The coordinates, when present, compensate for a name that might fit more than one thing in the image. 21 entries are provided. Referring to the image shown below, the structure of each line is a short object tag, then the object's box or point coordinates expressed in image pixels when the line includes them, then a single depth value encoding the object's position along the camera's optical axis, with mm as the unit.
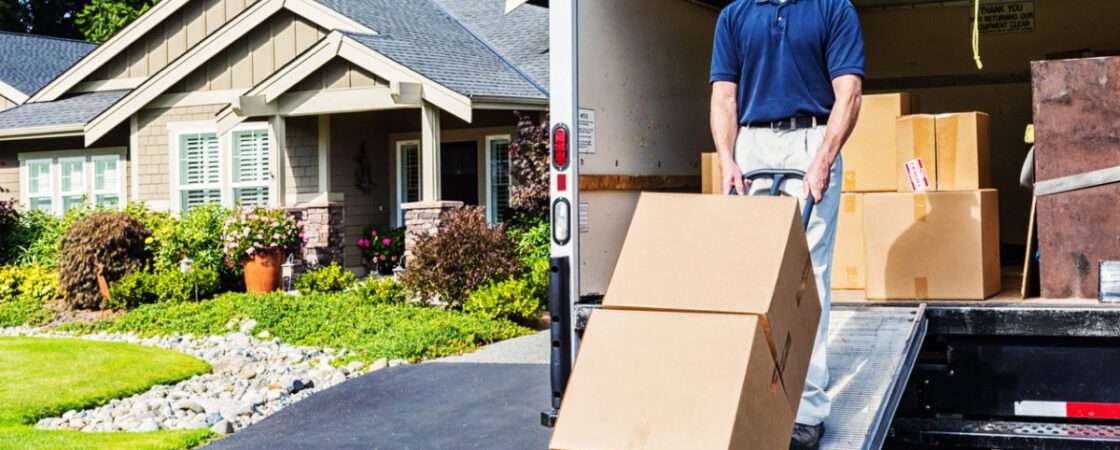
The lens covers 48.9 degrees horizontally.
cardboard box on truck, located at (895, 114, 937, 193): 4961
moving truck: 4113
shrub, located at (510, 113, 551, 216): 14531
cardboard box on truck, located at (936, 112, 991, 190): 4875
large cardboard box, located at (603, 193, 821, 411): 3348
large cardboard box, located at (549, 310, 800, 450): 3121
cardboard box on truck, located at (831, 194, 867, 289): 5215
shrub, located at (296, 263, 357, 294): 14000
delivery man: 3943
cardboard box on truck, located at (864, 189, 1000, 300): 4801
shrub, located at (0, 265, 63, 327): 14438
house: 15523
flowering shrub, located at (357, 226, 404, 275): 16984
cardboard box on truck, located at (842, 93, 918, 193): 5035
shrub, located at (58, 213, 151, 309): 14406
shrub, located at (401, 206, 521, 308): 12117
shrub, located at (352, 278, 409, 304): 12594
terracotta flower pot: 14430
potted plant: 14453
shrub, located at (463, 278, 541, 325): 11586
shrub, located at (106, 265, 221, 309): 13961
